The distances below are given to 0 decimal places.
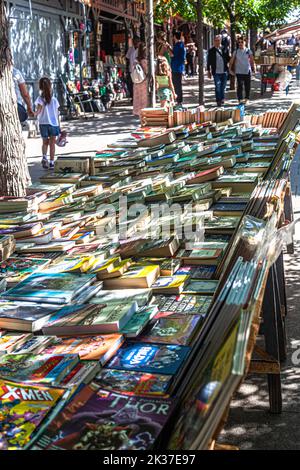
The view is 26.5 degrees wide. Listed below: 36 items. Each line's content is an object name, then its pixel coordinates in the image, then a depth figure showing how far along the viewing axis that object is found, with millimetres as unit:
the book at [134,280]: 2973
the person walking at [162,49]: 14289
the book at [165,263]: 3162
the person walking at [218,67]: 16219
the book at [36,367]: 2177
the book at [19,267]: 3203
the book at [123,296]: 2787
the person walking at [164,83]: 12977
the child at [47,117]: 9773
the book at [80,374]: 2107
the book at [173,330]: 2428
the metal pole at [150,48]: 10219
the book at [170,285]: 2936
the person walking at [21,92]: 9117
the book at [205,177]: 4730
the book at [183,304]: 2713
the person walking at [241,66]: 16422
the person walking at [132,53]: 16597
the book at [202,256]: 3262
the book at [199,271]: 3117
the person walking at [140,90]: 13742
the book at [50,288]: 2793
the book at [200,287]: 2926
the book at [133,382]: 2068
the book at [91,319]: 2482
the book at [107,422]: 1764
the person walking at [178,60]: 16656
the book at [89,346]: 2288
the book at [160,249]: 3382
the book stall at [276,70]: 21156
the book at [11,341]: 2424
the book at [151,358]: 2230
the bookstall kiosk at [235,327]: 1460
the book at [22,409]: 1843
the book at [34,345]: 2398
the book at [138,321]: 2457
